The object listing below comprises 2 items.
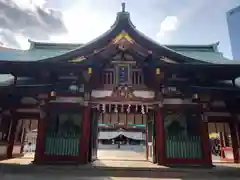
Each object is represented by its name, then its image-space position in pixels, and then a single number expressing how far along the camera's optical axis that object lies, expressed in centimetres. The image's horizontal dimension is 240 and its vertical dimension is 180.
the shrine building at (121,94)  980
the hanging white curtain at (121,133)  3556
